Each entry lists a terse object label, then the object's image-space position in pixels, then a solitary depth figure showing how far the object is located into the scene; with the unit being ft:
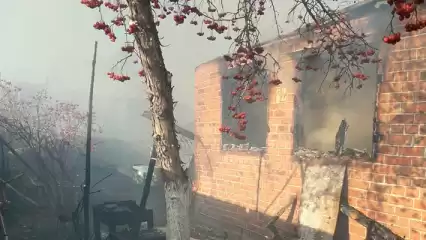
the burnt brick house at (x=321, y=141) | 14.98
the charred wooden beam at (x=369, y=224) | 15.59
